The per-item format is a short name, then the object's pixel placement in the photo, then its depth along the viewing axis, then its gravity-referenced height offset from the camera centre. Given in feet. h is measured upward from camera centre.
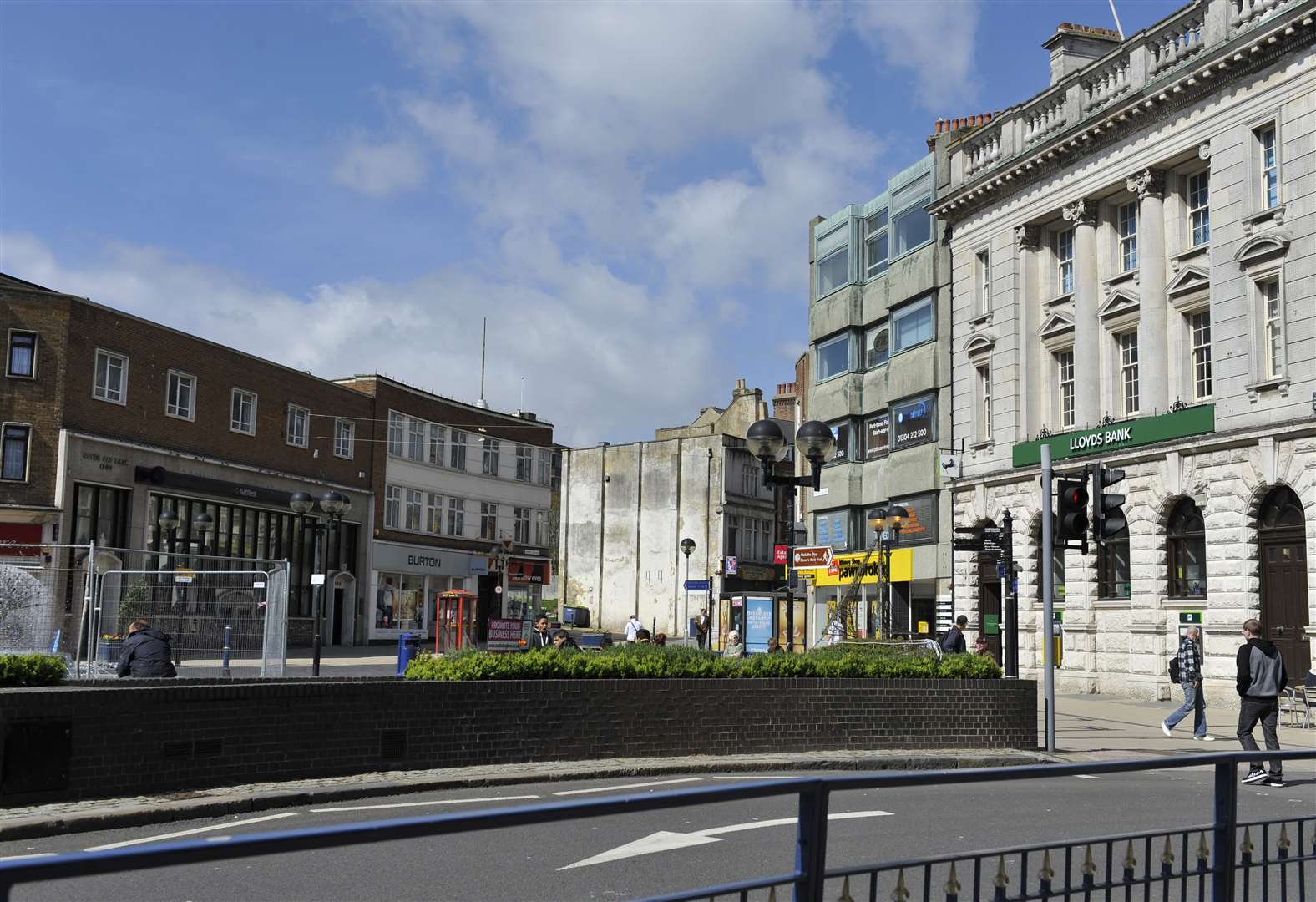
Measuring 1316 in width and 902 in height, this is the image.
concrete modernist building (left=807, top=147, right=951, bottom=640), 132.16 +24.19
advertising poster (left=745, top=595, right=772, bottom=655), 104.73 -2.06
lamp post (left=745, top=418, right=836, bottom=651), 56.54 +6.94
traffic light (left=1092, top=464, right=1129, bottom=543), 56.18 +4.36
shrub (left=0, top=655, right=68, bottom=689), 38.83 -2.70
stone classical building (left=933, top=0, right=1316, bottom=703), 88.74 +22.69
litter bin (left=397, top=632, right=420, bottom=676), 95.50 -4.30
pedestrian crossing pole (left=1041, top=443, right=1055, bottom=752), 55.06 -0.18
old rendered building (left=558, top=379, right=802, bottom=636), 256.11 +15.65
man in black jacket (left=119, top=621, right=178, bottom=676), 53.26 -3.01
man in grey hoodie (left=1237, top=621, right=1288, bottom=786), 48.75 -2.67
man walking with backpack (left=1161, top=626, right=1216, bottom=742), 66.95 -3.76
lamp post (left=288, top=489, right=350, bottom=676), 95.09 +6.13
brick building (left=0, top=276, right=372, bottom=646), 126.41 +16.04
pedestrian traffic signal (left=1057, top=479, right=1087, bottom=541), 54.85 +4.13
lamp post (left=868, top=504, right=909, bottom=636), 102.06 +6.25
